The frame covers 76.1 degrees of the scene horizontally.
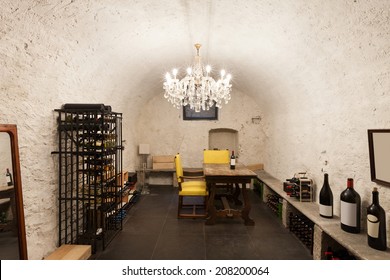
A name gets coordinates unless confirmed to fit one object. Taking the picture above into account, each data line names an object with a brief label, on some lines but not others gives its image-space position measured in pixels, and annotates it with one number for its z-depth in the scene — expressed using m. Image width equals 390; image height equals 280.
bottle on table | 4.61
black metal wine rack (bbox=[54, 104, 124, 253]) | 2.96
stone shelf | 2.04
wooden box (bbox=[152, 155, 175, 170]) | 6.93
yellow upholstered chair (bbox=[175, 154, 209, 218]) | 4.34
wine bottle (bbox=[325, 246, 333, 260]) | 2.41
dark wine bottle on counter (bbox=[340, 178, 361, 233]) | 2.42
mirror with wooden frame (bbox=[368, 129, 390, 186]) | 2.14
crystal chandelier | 3.95
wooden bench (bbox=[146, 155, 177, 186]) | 6.92
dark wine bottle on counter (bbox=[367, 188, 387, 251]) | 2.07
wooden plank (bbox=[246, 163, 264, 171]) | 6.94
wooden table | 3.97
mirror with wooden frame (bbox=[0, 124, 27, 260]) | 1.95
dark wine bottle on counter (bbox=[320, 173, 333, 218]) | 2.91
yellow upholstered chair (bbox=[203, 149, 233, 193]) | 5.87
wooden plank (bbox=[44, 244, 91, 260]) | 2.64
